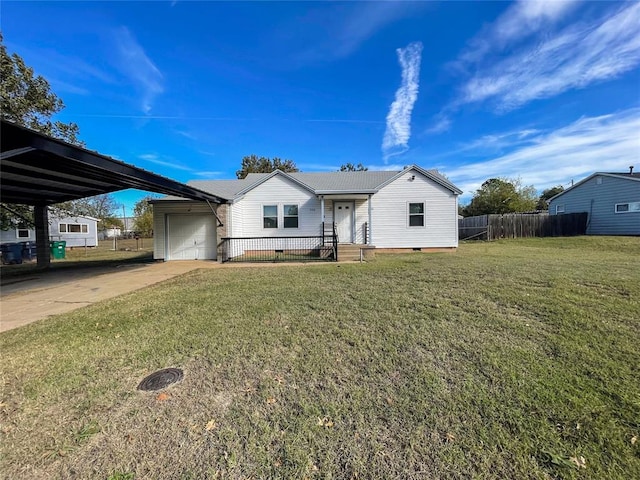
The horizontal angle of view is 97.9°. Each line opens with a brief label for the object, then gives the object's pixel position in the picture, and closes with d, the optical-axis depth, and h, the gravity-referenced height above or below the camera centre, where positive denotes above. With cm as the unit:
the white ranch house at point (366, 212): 1430 +102
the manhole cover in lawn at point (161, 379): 278 -148
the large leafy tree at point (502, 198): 3047 +342
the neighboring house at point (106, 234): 4450 +63
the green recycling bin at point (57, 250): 1792 -72
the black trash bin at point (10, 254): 1543 -76
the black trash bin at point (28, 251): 1677 -67
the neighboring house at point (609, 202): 1738 +159
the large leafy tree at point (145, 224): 3028 +139
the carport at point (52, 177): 455 +171
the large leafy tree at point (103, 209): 3833 +416
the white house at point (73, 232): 2495 +66
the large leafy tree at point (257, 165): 3535 +882
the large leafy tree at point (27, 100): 1245 +666
